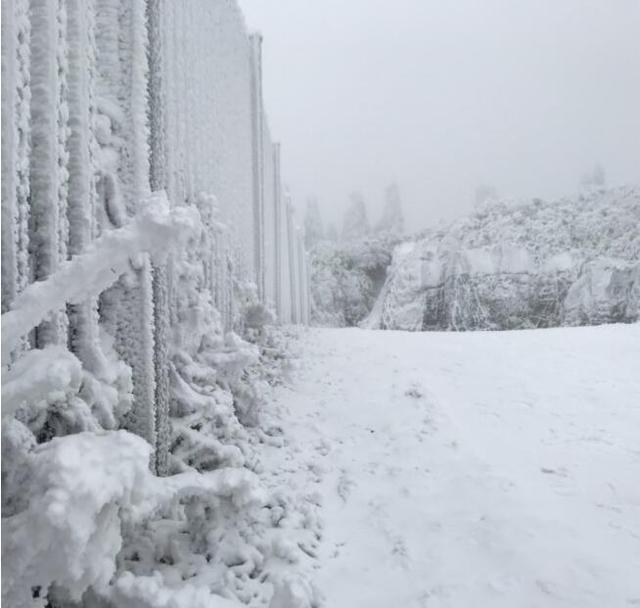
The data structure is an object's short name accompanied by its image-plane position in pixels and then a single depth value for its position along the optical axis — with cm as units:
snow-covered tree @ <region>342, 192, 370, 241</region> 4334
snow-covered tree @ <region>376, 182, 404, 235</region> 4496
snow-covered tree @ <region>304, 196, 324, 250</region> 4438
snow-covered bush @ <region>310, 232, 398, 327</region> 2728
